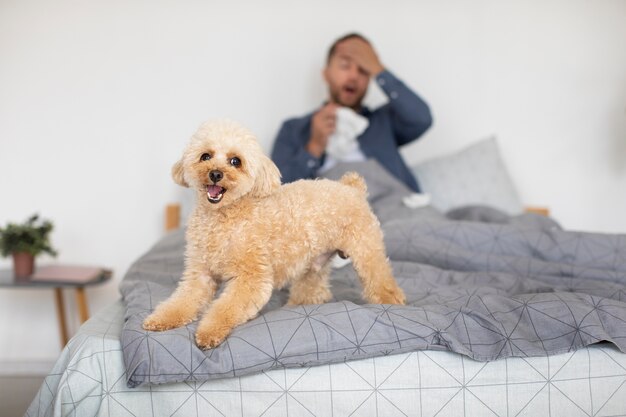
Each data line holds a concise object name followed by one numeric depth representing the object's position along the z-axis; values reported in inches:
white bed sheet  47.4
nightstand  91.8
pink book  93.9
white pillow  107.8
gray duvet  46.4
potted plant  93.0
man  104.3
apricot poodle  48.8
